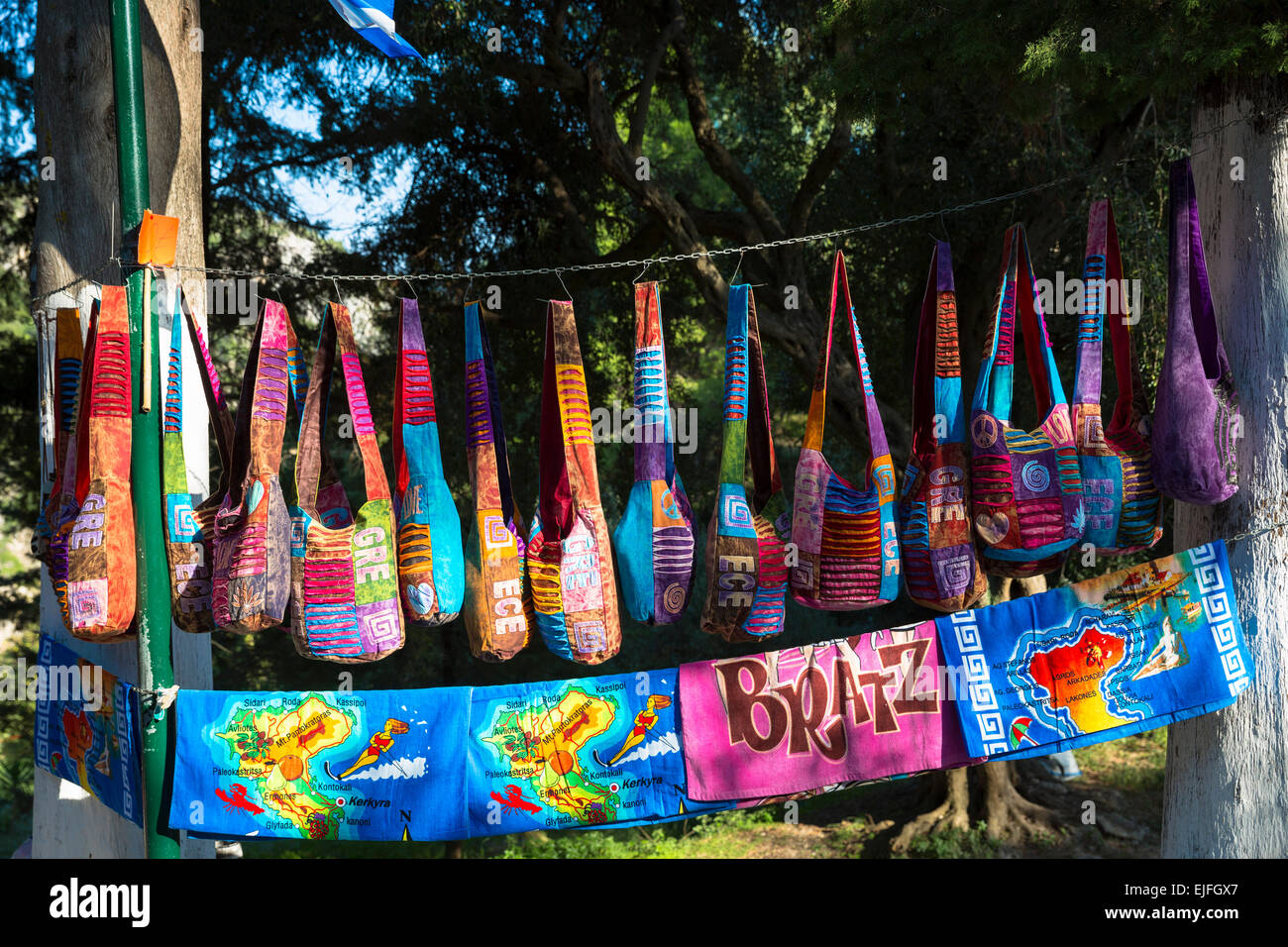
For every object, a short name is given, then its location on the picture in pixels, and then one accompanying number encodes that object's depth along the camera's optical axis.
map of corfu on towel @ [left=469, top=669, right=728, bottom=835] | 3.41
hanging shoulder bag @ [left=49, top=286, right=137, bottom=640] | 3.31
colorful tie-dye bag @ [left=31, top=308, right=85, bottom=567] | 3.94
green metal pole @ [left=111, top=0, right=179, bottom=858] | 3.24
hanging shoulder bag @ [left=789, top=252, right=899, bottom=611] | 3.27
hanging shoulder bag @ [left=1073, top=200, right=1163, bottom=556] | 3.36
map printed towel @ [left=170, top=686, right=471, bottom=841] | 3.44
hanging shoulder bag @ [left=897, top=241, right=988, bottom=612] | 3.29
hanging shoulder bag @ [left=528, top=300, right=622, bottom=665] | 3.25
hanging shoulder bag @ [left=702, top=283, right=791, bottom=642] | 3.24
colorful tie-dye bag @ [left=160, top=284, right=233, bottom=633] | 3.41
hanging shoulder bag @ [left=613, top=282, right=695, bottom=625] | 3.25
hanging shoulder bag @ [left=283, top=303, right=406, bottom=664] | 3.24
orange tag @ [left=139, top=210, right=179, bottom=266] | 3.18
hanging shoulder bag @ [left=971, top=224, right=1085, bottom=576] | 3.27
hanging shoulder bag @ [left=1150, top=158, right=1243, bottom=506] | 3.21
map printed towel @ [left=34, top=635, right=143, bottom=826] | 3.64
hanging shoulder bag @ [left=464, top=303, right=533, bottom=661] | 3.27
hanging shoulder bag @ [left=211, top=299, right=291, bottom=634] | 3.19
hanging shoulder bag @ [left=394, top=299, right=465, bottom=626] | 3.29
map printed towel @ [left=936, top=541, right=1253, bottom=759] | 3.40
